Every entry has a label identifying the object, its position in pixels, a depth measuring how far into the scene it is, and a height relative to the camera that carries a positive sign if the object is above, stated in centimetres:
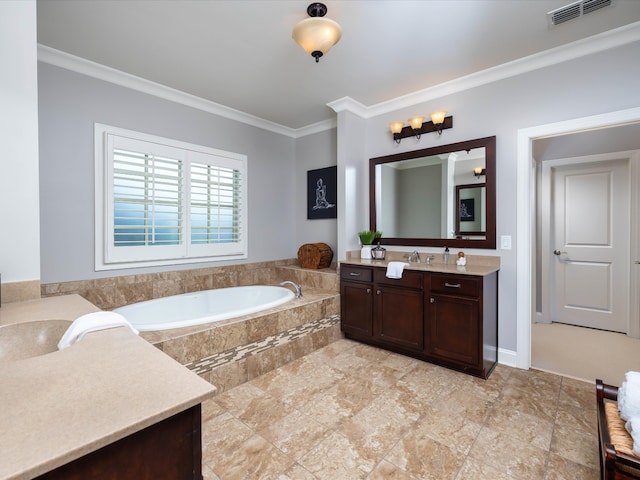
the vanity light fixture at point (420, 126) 311 +116
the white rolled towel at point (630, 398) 124 -65
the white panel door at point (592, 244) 361 -8
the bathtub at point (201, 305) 254 -66
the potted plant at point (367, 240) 354 -3
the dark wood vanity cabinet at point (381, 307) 287 -68
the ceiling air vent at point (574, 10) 196 +146
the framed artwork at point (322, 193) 407 +59
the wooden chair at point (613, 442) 108 -78
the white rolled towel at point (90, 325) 115 -33
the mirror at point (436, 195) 293 +44
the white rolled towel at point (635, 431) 111 -71
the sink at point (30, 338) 127 -42
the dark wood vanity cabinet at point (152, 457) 62 -47
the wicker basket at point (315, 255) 392 -22
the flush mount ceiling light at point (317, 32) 186 +124
